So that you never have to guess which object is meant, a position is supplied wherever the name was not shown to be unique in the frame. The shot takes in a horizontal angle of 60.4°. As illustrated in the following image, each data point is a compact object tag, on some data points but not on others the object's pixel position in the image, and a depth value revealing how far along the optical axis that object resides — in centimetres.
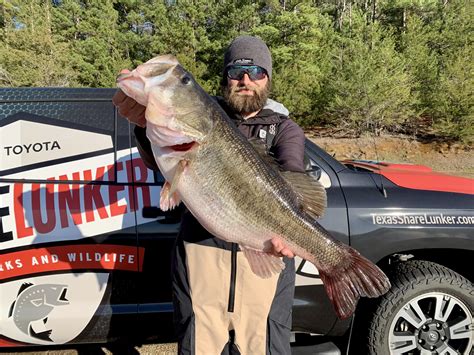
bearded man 216
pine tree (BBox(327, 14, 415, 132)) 1891
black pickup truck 261
